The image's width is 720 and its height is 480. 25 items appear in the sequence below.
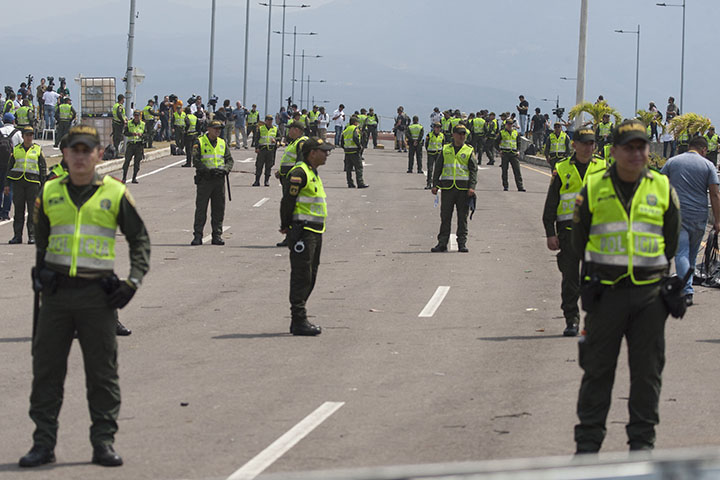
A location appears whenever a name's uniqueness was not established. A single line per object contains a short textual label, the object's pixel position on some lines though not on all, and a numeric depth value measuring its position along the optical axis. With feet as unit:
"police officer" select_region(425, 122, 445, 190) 120.16
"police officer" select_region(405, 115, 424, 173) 134.10
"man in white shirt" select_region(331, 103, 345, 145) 186.52
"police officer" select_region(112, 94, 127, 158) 127.75
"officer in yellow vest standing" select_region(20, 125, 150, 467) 25.16
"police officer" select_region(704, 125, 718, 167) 109.85
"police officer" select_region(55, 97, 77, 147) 133.18
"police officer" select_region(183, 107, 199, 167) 129.08
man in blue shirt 45.27
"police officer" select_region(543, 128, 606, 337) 41.19
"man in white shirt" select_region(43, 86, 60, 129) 161.38
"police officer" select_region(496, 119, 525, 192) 112.57
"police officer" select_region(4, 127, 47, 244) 70.18
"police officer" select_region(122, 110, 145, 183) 104.68
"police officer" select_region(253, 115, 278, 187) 110.32
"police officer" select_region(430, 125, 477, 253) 67.82
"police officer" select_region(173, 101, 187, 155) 138.31
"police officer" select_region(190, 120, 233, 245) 70.28
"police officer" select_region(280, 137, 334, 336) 41.55
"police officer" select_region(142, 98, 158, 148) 146.20
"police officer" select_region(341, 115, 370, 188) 112.37
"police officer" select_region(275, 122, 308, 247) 69.29
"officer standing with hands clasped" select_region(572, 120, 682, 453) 24.09
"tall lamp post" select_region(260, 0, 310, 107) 284.82
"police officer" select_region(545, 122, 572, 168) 104.32
